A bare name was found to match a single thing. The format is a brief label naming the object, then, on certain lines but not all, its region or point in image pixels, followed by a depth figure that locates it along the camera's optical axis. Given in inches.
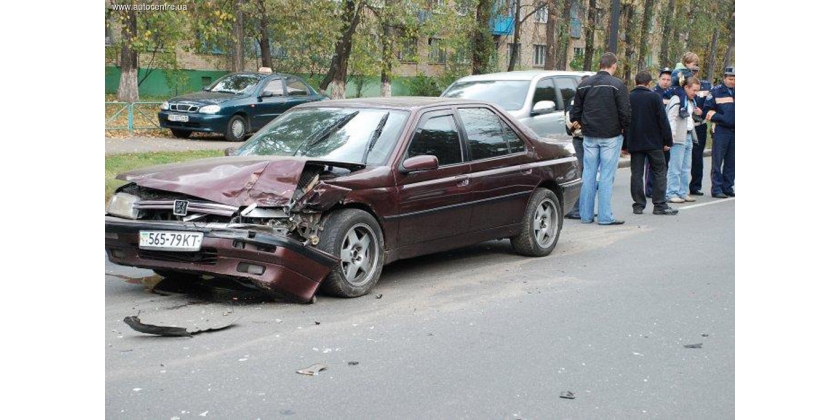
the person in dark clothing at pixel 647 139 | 531.5
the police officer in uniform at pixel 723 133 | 626.5
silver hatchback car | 604.7
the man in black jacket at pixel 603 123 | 483.8
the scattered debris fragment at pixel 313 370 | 231.8
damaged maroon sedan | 287.9
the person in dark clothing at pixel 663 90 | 585.3
